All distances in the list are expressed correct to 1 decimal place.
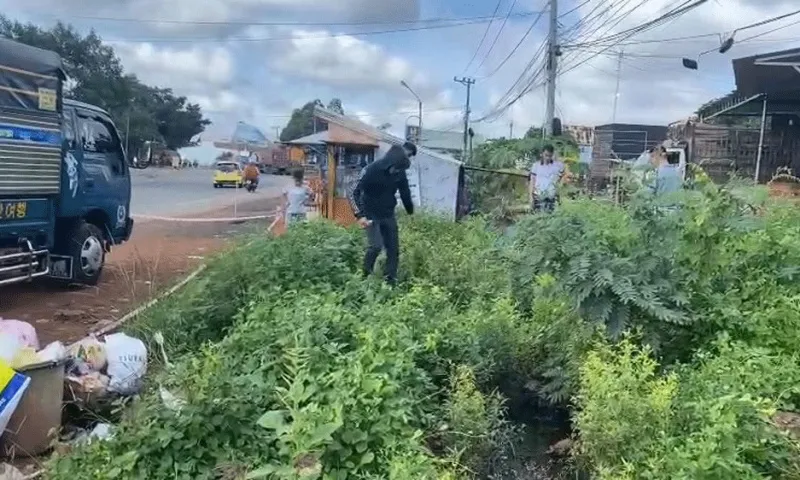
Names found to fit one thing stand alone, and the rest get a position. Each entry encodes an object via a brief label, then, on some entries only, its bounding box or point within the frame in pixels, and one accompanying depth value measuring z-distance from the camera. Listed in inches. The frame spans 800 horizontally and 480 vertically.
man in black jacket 316.8
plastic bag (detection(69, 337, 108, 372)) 204.8
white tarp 639.1
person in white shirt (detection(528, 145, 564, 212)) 485.4
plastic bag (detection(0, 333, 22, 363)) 186.5
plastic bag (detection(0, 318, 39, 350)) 207.0
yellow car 1549.0
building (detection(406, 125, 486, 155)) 1640.3
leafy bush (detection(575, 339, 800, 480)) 138.0
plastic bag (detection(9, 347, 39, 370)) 180.1
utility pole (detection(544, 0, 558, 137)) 839.1
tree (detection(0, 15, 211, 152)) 2089.1
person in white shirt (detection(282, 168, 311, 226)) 494.3
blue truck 323.0
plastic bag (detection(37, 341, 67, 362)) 186.1
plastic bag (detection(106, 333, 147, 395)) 200.5
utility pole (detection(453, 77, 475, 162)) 1748.3
